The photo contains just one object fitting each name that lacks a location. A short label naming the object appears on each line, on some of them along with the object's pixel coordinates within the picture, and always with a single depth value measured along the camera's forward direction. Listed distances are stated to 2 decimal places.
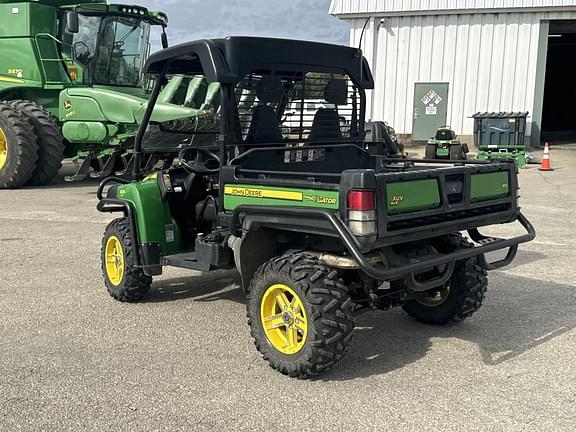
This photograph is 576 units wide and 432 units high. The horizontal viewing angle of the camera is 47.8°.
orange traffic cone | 16.14
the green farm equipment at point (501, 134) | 17.41
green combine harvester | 11.92
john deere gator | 3.84
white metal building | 20.41
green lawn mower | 16.66
